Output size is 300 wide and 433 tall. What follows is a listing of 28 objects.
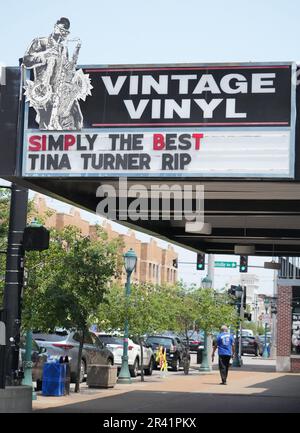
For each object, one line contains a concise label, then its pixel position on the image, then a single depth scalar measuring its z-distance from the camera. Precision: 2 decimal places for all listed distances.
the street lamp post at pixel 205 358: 38.84
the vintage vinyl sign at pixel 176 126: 15.93
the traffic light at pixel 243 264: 39.41
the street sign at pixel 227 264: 42.76
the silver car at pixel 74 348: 26.19
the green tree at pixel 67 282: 21.50
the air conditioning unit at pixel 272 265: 30.80
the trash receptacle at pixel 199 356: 48.06
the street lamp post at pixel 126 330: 28.43
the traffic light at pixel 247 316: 48.32
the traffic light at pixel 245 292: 46.51
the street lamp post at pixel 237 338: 43.72
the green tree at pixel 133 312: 28.64
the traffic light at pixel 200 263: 40.78
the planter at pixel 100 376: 25.81
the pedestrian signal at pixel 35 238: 17.03
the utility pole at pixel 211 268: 41.94
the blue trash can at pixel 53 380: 22.14
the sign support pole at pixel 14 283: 17.20
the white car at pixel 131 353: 32.88
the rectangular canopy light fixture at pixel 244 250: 28.94
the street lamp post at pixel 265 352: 63.45
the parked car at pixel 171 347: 40.00
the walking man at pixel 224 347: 27.36
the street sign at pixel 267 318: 69.12
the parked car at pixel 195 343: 63.79
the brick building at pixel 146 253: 89.15
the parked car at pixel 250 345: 68.69
